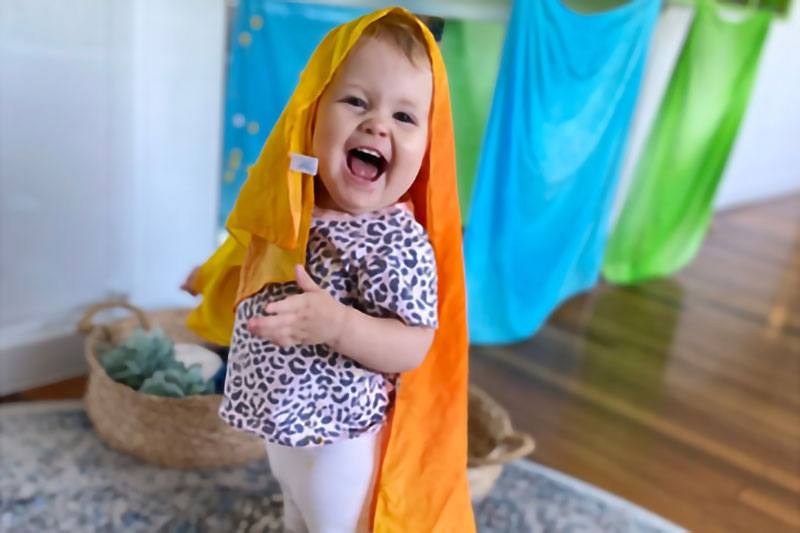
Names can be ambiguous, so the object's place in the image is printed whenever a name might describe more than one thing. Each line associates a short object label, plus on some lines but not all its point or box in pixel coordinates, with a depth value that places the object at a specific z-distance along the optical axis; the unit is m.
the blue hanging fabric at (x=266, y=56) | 1.42
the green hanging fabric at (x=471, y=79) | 1.63
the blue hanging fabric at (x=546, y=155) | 1.54
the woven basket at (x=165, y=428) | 1.22
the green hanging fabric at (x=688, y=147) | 2.31
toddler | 0.75
